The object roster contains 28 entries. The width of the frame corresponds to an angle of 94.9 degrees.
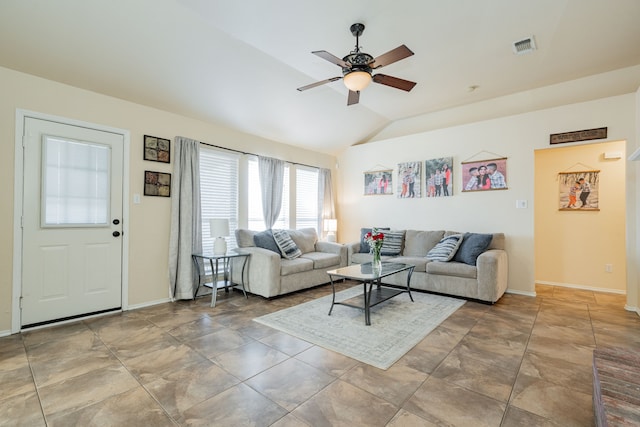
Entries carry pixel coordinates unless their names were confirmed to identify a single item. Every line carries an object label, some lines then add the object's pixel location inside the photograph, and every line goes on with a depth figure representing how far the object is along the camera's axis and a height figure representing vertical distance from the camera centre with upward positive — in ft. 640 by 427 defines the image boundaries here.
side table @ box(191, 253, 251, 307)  12.74 -2.46
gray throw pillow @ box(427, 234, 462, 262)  13.91 -1.48
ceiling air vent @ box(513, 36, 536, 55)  10.35 +6.25
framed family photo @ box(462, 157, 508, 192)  14.80 +2.26
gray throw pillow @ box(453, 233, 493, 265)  13.35 -1.34
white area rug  8.27 -3.66
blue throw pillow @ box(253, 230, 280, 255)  14.96 -1.17
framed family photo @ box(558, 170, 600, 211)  15.02 +1.46
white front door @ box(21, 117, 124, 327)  9.80 -0.09
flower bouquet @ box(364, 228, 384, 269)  11.87 -1.08
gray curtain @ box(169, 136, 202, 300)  12.87 -0.29
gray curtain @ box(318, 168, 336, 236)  20.36 +1.43
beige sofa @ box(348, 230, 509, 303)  12.30 -2.31
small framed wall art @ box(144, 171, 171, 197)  12.32 +1.50
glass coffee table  10.23 -2.11
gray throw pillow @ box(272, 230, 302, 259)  15.07 -1.39
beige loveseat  13.17 -2.30
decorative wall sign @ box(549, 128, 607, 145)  12.55 +3.64
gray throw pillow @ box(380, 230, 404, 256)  16.37 -1.39
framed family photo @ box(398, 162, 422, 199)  17.56 +2.36
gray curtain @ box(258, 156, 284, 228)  16.74 +1.83
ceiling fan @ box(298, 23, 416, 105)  8.35 +4.60
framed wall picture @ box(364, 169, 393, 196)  18.83 +2.35
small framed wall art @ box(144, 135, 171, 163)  12.30 +2.99
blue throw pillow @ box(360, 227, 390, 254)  17.25 -1.43
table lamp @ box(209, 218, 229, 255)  13.15 -0.61
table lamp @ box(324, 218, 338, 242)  19.92 -0.52
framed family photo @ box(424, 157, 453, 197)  16.41 +2.38
